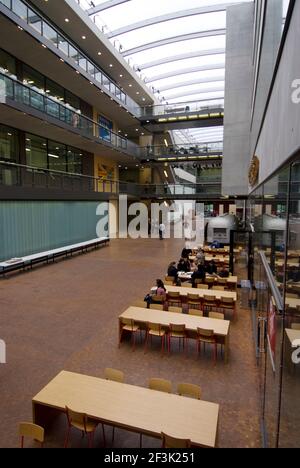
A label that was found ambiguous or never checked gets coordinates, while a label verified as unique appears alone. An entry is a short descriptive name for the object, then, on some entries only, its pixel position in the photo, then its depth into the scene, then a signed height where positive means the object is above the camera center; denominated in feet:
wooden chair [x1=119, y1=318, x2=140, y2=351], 25.63 -10.25
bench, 46.95 -9.05
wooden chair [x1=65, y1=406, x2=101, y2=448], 14.38 -10.41
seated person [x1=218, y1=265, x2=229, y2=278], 41.29 -9.16
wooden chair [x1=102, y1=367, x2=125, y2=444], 17.40 -9.77
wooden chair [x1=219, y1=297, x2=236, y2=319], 31.60 -10.16
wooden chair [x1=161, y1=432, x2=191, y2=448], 12.58 -9.88
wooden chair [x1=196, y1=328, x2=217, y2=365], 23.89 -10.39
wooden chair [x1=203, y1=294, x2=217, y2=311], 32.22 -10.10
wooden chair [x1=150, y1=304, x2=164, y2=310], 29.56 -9.79
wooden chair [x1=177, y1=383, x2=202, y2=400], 16.37 -10.03
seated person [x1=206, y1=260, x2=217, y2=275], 44.06 -9.14
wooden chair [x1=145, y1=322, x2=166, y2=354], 25.04 -10.39
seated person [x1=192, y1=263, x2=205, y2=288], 39.11 -8.81
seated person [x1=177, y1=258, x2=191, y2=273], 45.24 -8.87
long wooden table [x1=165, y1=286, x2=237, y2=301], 33.09 -9.57
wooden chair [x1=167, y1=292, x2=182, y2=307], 33.61 -10.07
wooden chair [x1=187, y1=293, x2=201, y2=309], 32.76 -10.09
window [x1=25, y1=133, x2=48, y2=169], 63.36 +12.29
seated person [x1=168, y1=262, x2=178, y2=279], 40.88 -8.82
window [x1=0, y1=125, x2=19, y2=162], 56.92 +12.35
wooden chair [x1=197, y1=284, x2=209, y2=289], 36.45 -9.56
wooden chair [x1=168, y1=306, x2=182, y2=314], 28.84 -9.76
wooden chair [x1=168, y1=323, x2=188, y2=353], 24.72 -10.30
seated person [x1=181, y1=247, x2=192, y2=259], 52.41 -8.07
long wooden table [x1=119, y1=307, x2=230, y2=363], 24.08 -9.73
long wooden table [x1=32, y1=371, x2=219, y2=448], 13.39 -9.76
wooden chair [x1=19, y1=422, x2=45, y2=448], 13.69 -10.29
